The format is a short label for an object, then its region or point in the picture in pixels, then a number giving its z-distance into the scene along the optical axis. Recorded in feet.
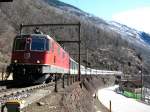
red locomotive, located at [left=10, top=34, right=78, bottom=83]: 32.94
